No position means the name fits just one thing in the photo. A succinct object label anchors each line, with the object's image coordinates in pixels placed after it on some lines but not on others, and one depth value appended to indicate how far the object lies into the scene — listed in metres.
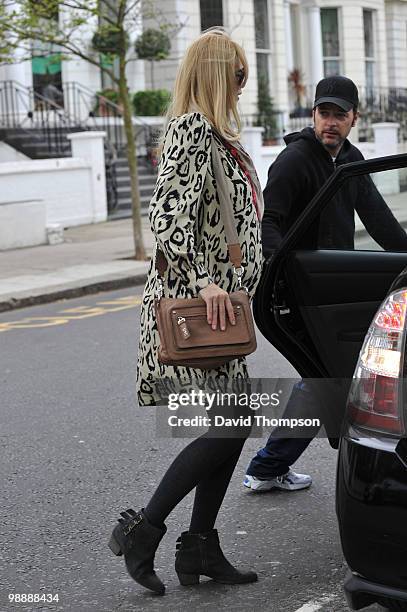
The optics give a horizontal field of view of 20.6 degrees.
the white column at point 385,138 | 27.64
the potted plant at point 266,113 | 29.33
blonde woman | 3.62
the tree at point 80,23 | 14.63
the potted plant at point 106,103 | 25.64
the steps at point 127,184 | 21.80
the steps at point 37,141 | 21.72
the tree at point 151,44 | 25.70
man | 4.18
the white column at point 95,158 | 20.45
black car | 2.91
